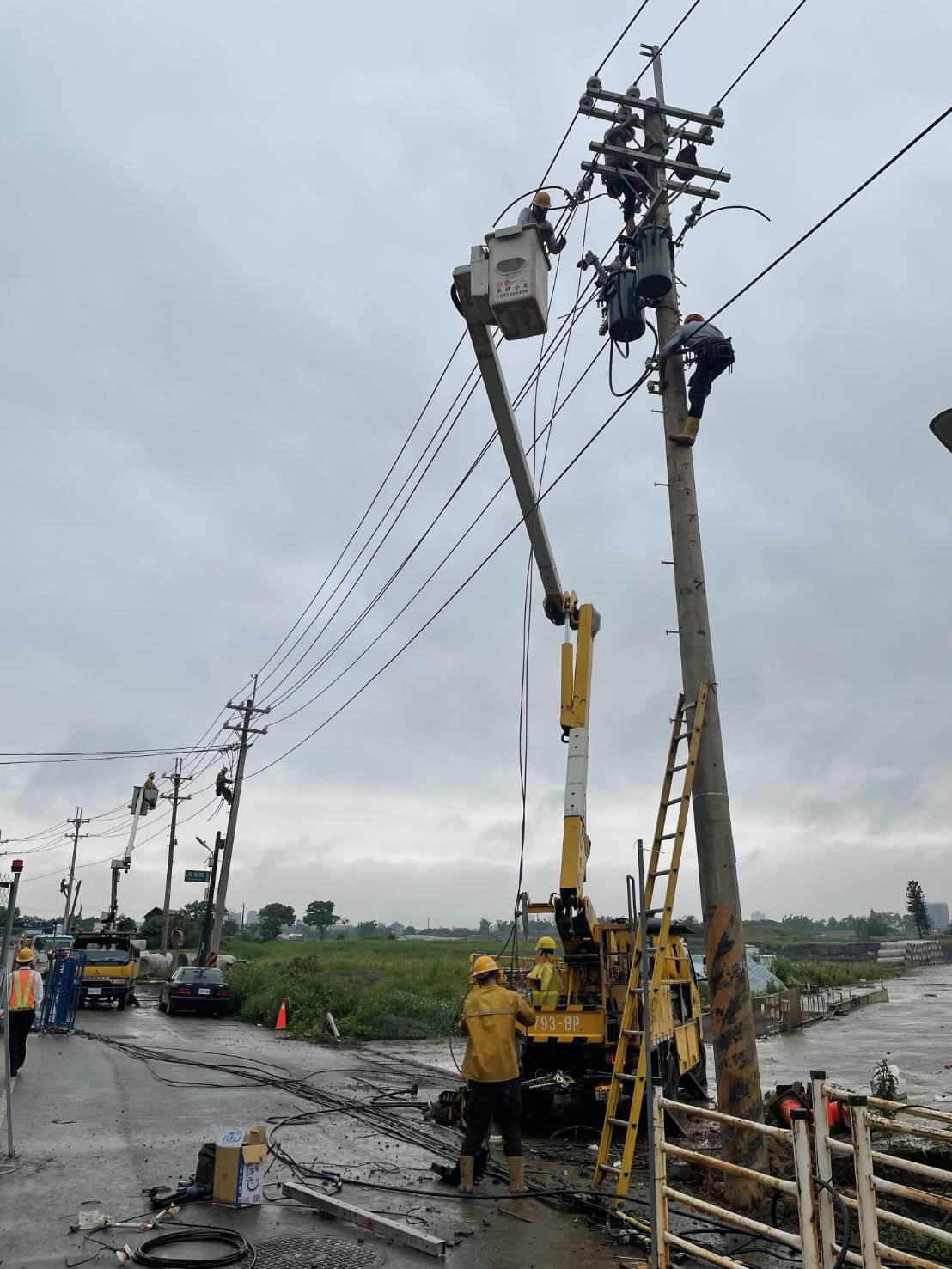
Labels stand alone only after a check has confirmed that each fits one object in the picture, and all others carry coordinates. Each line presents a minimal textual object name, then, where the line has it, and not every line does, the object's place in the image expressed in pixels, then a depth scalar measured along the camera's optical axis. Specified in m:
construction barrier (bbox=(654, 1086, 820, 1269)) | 4.38
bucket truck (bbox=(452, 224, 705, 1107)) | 8.54
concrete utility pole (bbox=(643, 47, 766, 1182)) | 7.19
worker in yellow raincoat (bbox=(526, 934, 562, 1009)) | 10.32
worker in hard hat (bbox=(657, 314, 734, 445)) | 8.48
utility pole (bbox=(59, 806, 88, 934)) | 74.12
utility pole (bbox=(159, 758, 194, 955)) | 49.91
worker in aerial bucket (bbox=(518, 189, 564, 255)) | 8.67
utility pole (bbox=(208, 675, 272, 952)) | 31.14
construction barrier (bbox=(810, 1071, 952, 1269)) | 4.06
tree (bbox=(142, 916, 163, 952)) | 67.40
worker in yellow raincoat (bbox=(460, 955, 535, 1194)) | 7.57
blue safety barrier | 20.08
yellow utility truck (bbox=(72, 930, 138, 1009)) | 26.16
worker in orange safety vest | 11.45
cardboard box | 6.91
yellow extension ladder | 7.16
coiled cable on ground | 5.66
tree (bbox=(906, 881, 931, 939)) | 109.62
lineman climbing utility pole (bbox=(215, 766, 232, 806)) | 33.94
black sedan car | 25.11
